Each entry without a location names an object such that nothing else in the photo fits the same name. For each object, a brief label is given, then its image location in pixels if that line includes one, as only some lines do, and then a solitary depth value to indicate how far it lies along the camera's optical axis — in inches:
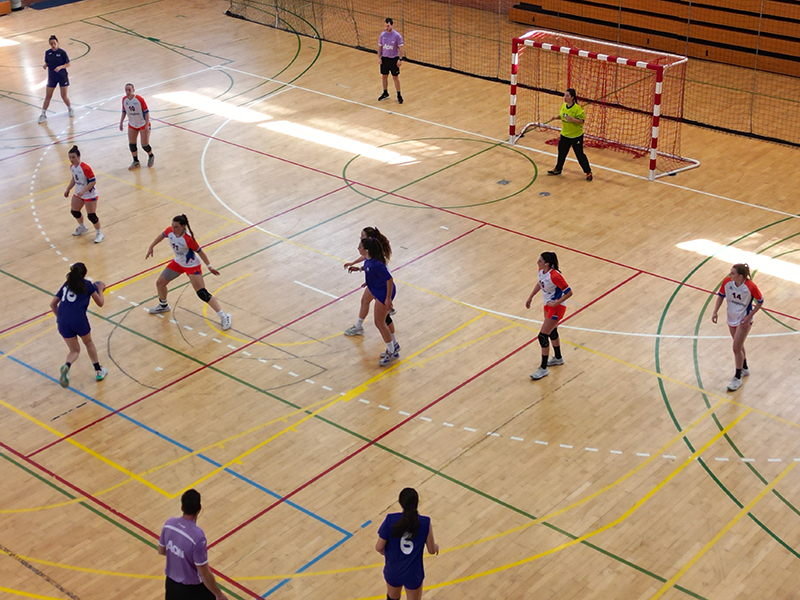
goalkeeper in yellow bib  743.1
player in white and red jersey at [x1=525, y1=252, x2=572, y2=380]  505.7
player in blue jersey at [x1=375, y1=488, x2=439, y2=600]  323.9
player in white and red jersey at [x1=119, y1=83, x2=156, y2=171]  780.6
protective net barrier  927.7
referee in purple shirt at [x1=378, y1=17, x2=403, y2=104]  918.4
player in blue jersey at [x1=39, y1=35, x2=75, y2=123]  909.8
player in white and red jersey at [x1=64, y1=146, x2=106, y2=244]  669.9
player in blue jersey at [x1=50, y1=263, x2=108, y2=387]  507.9
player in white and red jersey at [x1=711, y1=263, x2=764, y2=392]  485.7
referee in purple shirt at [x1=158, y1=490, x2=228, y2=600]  325.4
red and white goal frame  784.9
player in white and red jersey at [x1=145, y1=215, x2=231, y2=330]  560.4
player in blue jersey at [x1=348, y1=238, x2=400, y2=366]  518.3
